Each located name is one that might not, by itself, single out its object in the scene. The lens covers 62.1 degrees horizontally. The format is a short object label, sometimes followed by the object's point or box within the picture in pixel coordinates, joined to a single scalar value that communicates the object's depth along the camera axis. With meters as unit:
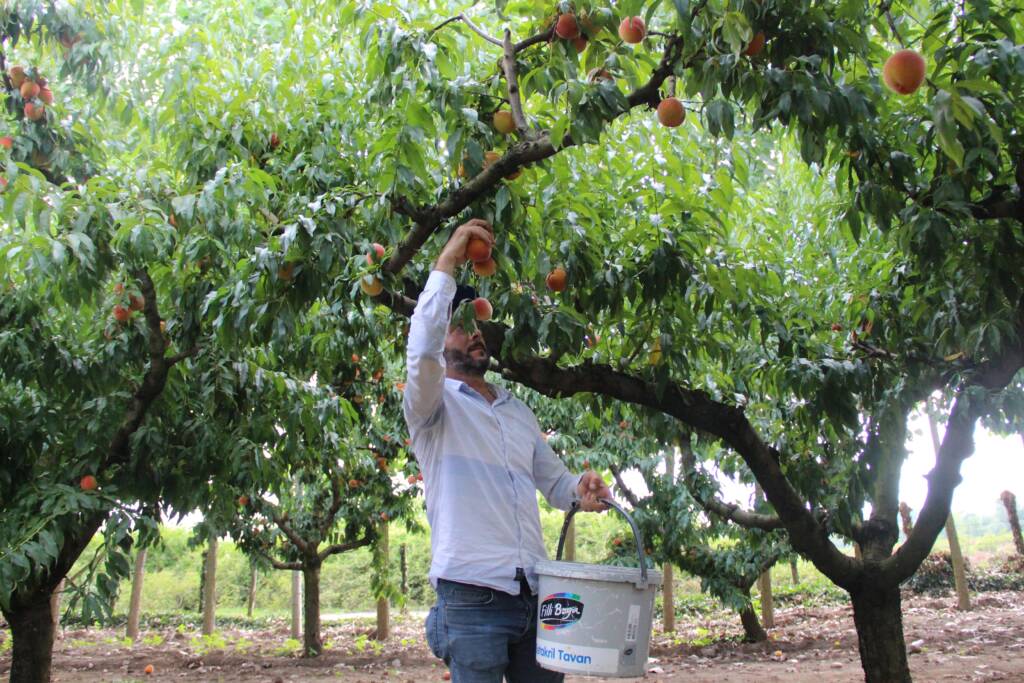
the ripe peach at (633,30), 2.56
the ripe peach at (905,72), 2.24
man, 2.16
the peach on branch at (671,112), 2.67
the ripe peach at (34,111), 4.43
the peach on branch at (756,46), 2.30
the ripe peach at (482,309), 2.95
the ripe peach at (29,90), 4.46
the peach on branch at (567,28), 2.60
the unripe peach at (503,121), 2.97
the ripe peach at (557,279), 3.48
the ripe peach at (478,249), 2.44
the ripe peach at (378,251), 3.17
